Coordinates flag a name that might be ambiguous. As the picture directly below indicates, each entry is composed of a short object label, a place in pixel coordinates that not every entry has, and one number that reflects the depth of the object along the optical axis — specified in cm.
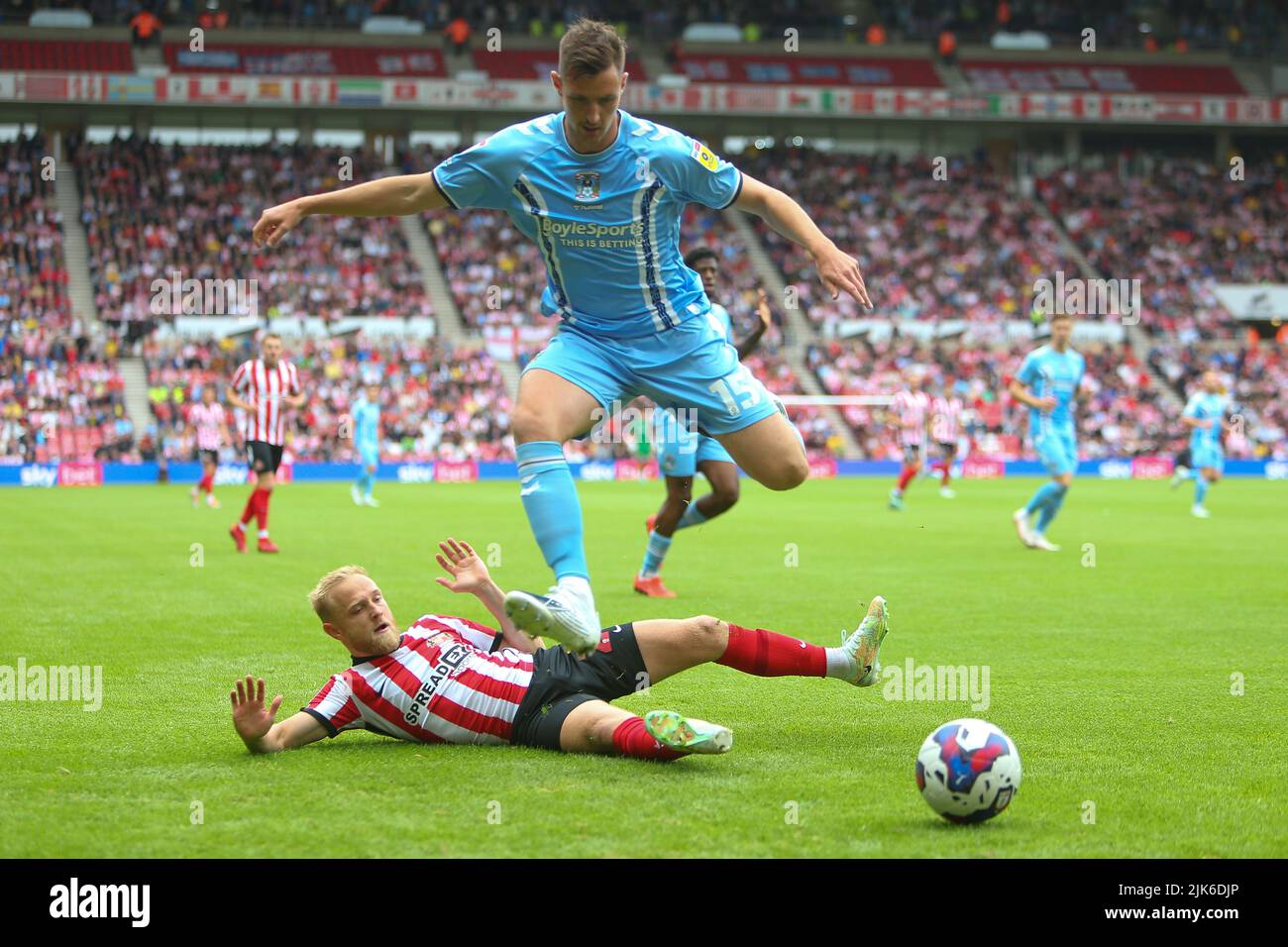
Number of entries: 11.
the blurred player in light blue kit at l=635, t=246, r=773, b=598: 1141
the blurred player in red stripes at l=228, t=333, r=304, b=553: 1605
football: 455
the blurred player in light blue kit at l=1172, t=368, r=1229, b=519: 2283
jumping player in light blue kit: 589
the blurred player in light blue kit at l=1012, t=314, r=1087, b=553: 1591
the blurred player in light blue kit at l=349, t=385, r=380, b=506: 2620
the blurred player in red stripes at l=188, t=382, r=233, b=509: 2480
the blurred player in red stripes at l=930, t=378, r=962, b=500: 2991
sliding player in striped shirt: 553
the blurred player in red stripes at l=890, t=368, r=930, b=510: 2719
